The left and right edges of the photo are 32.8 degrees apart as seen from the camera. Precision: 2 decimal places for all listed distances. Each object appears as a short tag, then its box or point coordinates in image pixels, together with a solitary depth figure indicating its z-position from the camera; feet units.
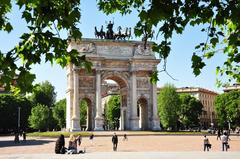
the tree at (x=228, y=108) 306.14
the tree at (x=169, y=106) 281.13
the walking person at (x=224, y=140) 94.62
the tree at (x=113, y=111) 377.09
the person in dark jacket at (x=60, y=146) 81.00
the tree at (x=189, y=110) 354.74
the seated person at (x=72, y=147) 81.35
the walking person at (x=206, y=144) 94.27
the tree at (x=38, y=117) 319.68
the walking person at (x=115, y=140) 99.07
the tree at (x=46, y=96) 392.06
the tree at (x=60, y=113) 368.42
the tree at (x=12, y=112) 319.06
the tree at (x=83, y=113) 355.52
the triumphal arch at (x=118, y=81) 223.30
